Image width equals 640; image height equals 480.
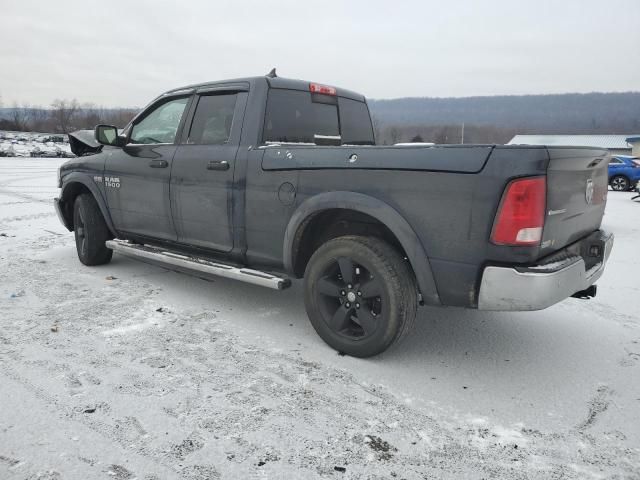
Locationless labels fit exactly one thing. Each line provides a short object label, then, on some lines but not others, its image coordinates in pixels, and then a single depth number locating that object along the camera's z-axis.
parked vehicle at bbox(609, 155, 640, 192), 18.33
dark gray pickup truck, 2.56
